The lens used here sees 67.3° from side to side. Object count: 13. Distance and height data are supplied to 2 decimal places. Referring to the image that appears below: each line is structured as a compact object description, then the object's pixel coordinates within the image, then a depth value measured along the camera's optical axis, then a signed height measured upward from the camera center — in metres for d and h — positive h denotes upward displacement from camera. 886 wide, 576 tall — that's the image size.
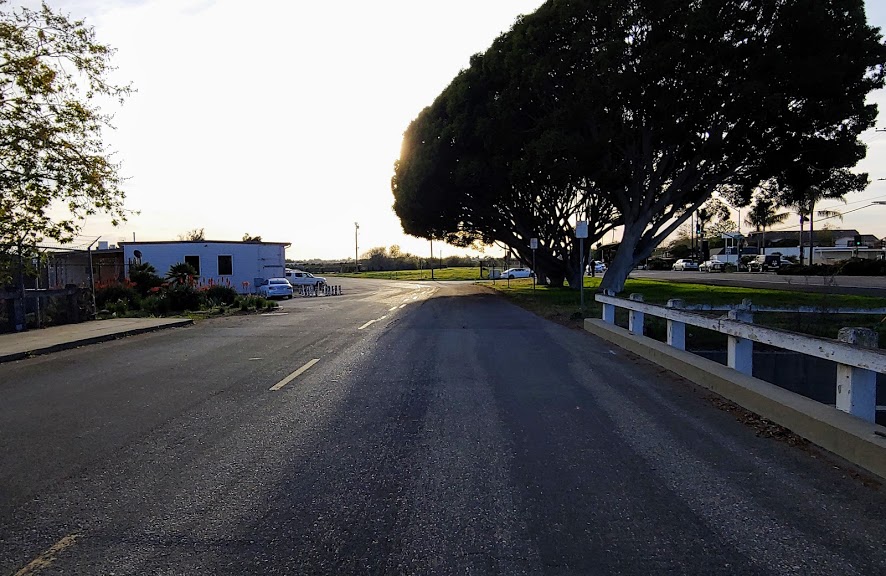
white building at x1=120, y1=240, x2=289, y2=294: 45.12 +0.66
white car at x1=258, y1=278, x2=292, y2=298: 38.50 -1.29
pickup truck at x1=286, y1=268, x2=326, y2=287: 56.06 -1.08
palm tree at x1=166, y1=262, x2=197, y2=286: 29.81 -0.24
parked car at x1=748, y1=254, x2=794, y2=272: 72.94 -0.66
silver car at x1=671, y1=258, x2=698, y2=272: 82.44 -0.79
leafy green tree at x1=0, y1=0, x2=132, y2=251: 14.21 +2.81
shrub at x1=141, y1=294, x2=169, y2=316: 24.30 -1.35
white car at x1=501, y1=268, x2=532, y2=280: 79.61 -1.36
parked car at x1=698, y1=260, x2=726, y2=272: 78.06 -0.93
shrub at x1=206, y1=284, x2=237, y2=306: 28.84 -1.21
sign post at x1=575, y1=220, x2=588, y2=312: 19.38 +0.93
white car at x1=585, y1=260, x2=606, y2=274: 81.97 -0.87
